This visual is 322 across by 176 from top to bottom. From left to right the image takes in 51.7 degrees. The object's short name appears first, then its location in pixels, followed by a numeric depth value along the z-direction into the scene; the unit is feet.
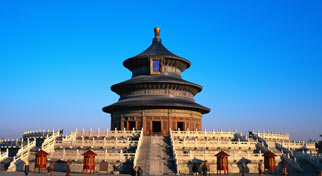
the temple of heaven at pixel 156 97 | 149.18
